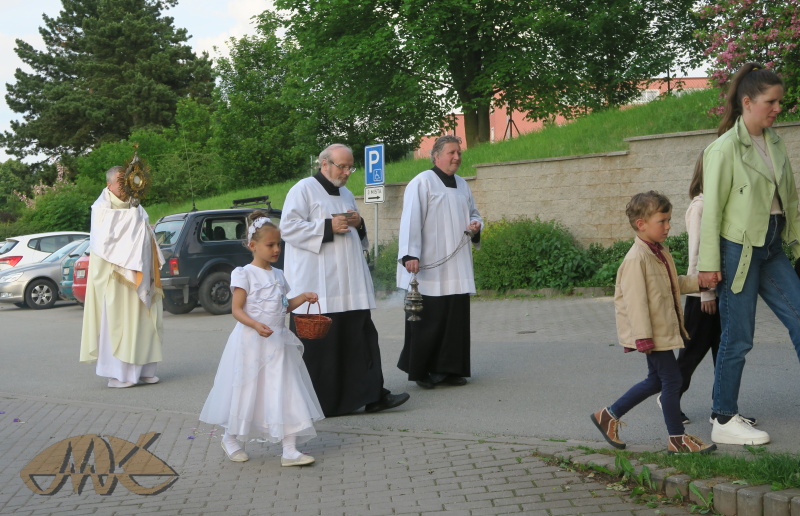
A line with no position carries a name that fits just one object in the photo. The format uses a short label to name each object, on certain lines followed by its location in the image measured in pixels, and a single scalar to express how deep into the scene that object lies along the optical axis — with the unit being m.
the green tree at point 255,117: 46.53
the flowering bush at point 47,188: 46.94
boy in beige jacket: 5.39
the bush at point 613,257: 15.27
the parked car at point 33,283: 21.98
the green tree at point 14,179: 66.06
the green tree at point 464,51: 26.53
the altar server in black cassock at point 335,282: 7.36
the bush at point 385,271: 19.03
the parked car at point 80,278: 17.78
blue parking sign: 18.86
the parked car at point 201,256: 16.86
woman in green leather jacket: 5.62
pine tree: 62.56
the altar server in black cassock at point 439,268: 8.34
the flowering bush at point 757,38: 13.44
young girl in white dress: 5.88
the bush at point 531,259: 16.47
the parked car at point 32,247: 22.97
